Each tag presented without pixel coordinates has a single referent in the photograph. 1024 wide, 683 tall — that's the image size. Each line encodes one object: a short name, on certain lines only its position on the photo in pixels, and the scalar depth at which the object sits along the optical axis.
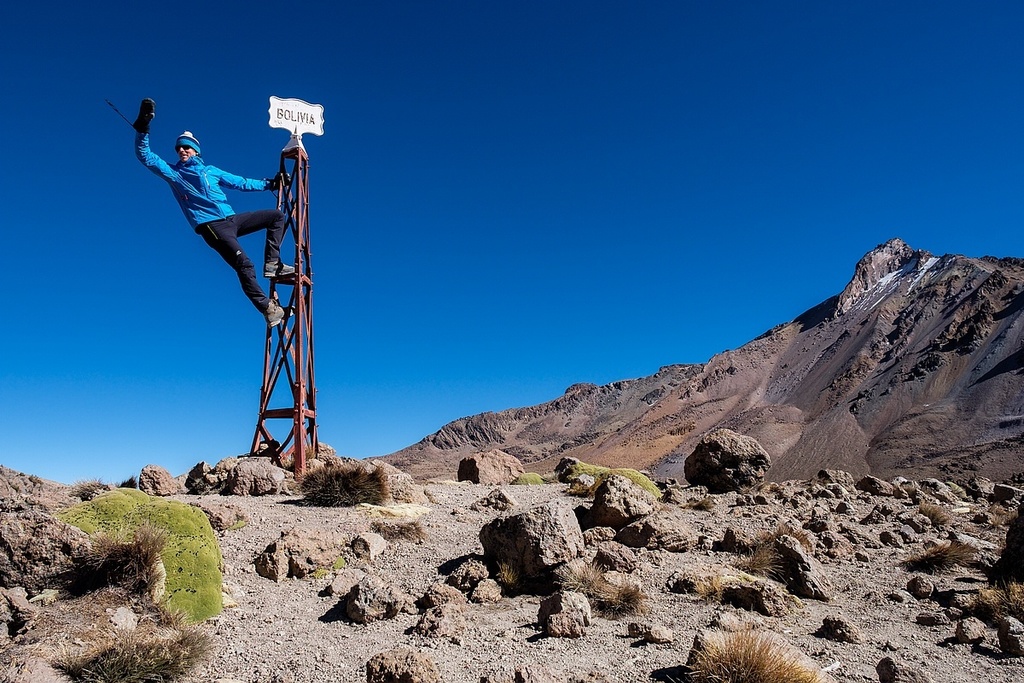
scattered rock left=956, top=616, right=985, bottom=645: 6.16
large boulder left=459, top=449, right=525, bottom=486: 15.71
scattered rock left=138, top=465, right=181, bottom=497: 10.18
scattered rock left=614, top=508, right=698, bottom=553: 9.16
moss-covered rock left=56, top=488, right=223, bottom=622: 5.85
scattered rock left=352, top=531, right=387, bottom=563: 7.85
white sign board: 11.20
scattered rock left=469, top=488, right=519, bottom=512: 11.09
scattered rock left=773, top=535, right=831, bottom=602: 7.70
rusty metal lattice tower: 11.04
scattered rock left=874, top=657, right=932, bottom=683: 4.91
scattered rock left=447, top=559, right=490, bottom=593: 7.12
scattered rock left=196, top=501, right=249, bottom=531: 7.91
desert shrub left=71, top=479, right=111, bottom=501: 8.18
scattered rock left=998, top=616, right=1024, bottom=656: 5.81
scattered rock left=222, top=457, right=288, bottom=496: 10.12
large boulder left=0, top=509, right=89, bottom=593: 5.43
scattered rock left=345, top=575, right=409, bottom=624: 6.08
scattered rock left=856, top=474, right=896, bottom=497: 15.60
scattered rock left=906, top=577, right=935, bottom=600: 7.75
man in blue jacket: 8.54
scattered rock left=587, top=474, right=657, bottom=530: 9.75
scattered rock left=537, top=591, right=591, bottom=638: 5.83
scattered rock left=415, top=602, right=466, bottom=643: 5.71
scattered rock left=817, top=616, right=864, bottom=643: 6.05
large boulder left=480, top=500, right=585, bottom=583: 7.26
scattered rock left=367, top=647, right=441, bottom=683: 4.52
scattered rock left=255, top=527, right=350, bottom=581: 7.04
